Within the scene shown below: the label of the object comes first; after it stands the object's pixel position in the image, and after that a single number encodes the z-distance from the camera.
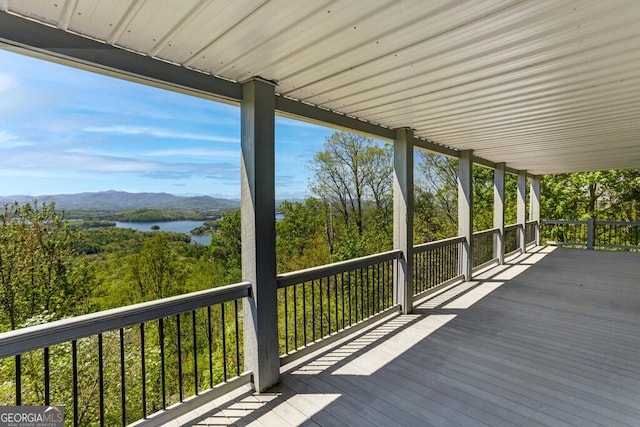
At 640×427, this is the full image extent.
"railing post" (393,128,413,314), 4.16
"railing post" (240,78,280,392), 2.43
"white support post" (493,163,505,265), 7.26
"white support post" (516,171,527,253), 8.77
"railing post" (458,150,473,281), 5.79
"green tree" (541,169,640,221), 13.69
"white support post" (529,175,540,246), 10.06
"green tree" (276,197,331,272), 18.08
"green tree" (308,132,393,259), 18.48
